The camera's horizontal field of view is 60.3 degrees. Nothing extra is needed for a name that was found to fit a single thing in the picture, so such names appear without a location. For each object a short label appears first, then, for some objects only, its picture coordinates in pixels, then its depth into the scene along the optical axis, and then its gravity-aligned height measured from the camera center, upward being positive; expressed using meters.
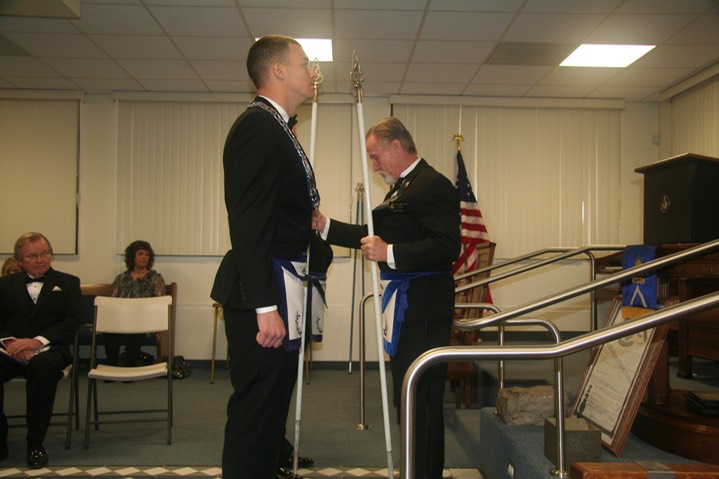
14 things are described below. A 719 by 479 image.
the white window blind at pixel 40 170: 6.78 +0.86
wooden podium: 2.30 -0.12
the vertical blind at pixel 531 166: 6.84 +0.96
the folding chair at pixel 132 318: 4.09 -0.47
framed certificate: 2.34 -0.54
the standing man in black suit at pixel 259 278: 1.71 -0.08
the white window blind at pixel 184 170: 6.80 +0.88
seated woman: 5.80 -0.38
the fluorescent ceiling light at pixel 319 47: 5.22 +1.76
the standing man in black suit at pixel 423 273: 2.31 -0.09
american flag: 6.35 +0.29
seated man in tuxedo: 3.58 -0.47
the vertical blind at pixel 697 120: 5.94 +1.36
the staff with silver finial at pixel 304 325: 2.07 -0.24
